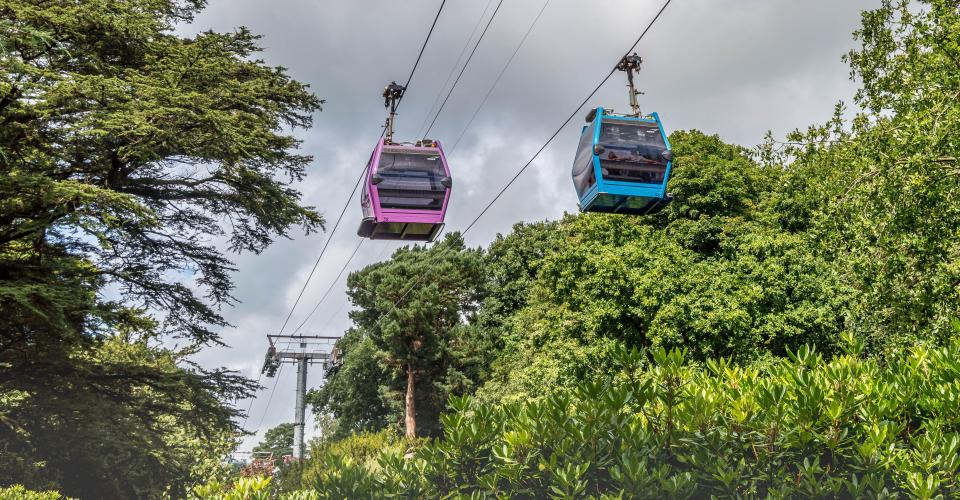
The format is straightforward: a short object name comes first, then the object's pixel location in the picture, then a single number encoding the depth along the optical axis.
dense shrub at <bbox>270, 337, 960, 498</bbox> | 5.27
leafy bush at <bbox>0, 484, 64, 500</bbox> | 15.40
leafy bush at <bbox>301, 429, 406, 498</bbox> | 6.62
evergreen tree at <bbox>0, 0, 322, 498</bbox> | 13.52
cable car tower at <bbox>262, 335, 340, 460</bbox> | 37.75
